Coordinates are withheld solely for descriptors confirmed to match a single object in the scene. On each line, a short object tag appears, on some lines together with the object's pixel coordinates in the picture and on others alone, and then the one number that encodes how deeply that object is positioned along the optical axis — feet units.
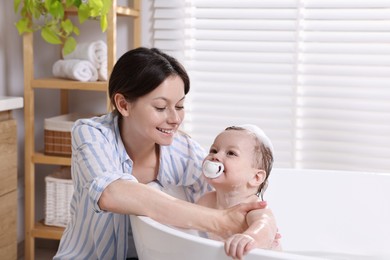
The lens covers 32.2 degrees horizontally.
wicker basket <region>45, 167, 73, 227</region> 9.45
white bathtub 7.55
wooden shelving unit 9.03
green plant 8.59
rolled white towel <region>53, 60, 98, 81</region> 9.07
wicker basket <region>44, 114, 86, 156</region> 9.23
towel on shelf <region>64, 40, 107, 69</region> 9.25
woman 5.74
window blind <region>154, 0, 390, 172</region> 9.30
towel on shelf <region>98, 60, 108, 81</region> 9.28
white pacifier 5.75
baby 5.80
